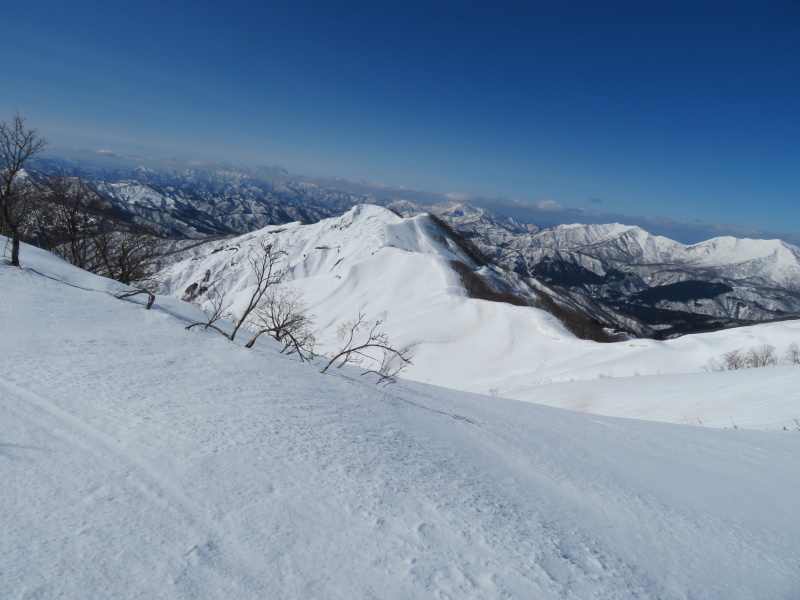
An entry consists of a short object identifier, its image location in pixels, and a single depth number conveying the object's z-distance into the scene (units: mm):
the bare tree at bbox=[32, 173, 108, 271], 17984
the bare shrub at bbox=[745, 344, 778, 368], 27188
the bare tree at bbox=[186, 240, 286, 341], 6833
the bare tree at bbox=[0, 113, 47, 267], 10784
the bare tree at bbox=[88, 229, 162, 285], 19797
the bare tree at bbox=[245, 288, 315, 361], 6866
